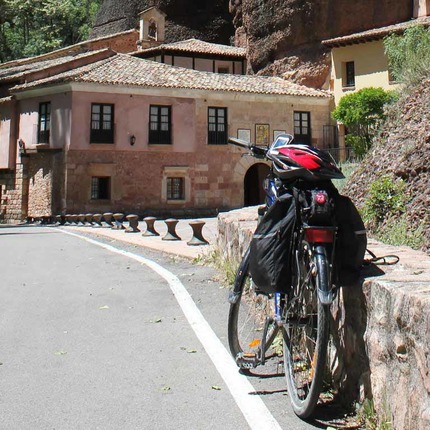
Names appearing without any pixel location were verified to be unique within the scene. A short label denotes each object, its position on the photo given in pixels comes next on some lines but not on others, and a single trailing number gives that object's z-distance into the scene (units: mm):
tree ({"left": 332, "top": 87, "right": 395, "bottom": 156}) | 26795
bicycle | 3154
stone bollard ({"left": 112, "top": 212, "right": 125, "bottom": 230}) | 21909
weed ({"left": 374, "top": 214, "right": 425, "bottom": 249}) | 5520
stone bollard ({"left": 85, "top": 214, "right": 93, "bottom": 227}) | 25969
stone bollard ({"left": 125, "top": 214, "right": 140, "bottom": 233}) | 19559
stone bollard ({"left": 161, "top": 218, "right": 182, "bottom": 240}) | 15923
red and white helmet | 3479
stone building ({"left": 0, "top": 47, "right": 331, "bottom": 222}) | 30016
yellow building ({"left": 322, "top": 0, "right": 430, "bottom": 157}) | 29188
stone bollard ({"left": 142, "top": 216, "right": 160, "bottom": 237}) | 17627
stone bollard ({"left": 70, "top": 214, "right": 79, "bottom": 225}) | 27392
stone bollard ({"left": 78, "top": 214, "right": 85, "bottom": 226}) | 26723
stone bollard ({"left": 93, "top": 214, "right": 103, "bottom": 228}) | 24719
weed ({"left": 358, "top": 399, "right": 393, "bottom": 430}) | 2910
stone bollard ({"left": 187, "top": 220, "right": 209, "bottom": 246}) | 14320
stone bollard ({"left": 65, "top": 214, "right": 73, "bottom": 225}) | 28114
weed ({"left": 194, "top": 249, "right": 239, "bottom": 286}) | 7911
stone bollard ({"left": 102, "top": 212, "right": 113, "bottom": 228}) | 24281
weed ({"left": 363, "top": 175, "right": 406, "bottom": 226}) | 6473
